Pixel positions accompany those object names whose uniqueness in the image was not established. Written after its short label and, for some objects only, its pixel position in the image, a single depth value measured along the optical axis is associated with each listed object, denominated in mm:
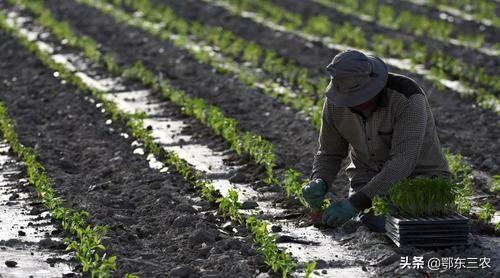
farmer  11117
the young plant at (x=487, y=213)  12430
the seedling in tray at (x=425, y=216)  10922
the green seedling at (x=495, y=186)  13800
